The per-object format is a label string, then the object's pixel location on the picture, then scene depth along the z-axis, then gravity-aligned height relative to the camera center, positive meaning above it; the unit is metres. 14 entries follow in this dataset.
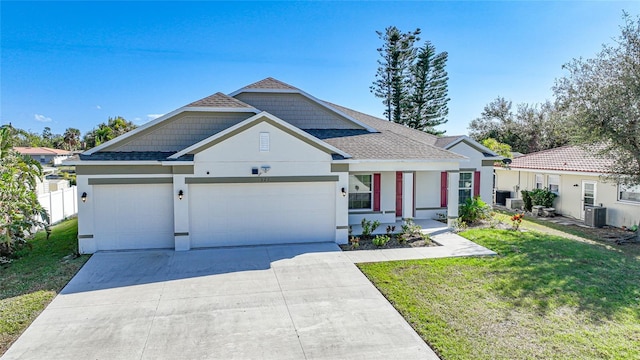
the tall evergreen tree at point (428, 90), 33.22 +7.32
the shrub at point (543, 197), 18.31 -1.46
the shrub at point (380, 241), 11.66 -2.33
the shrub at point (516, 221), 14.02 -2.03
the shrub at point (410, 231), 12.58 -2.18
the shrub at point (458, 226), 13.73 -2.21
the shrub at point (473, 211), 15.23 -1.79
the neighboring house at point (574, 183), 15.09 -0.72
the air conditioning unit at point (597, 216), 15.48 -2.03
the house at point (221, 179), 10.98 -0.33
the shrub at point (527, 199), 19.22 -1.63
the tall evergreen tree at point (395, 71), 32.59 +8.95
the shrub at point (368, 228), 12.65 -2.10
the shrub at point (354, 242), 11.52 -2.38
